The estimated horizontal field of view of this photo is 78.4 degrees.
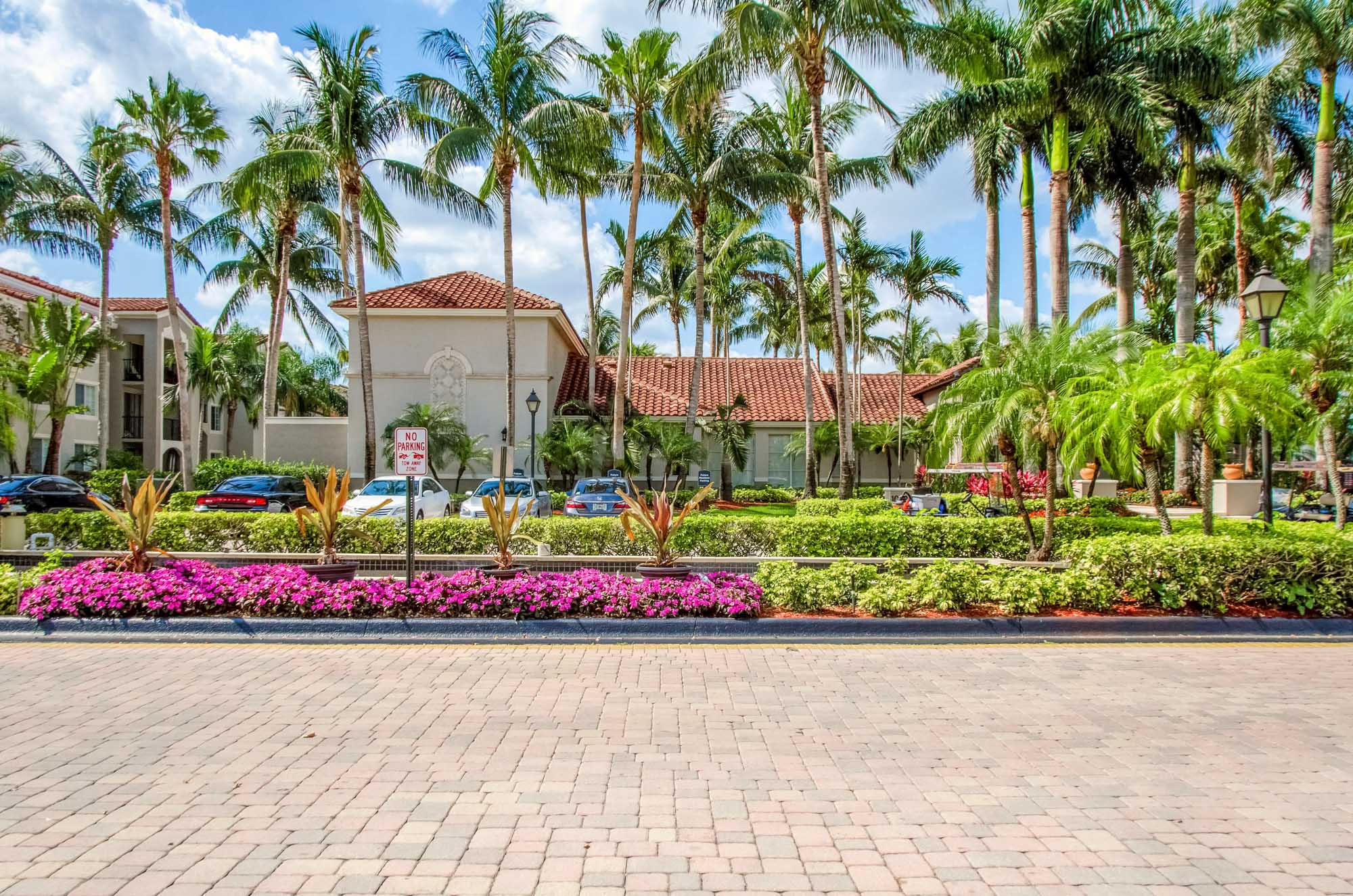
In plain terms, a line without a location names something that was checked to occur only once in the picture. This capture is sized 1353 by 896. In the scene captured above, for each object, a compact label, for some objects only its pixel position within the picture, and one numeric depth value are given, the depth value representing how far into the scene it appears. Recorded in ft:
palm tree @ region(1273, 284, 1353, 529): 46.80
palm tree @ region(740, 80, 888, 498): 83.20
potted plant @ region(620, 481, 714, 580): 34.60
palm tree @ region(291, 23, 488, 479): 75.56
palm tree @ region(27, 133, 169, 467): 95.35
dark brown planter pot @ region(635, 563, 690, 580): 34.94
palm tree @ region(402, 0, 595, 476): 72.79
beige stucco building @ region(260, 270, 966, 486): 96.32
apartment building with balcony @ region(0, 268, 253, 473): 119.85
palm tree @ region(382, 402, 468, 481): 89.86
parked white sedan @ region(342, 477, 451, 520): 60.49
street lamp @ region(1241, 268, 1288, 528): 39.99
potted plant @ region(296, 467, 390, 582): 34.47
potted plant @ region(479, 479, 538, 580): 34.01
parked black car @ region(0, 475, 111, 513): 72.54
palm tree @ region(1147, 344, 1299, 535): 35.19
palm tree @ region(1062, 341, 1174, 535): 38.01
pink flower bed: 29.32
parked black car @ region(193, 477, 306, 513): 62.44
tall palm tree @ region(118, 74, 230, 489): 84.17
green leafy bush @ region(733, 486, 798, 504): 95.40
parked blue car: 59.41
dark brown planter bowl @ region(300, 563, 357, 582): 34.42
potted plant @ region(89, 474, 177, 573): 32.27
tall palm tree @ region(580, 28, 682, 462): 73.61
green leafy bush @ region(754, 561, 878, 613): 30.94
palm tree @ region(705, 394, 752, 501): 103.65
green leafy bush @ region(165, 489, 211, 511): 75.82
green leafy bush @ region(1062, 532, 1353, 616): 30.68
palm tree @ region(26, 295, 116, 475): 94.22
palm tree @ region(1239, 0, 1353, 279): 69.72
